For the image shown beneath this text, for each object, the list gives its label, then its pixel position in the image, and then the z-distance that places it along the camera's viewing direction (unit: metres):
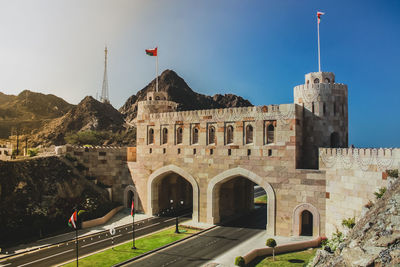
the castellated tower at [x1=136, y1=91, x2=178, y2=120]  37.16
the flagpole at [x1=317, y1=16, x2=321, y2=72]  28.75
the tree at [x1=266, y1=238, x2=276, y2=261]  22.00
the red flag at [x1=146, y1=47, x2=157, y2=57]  39.16
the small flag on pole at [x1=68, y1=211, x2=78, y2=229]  22.05
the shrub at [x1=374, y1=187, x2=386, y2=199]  20.27
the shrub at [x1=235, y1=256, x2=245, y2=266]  20.28
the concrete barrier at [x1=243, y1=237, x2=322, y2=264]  22.27
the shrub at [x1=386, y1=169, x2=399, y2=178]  19.69
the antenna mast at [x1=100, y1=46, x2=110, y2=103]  106.00
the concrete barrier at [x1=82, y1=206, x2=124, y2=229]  31.25
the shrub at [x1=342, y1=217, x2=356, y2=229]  21.97
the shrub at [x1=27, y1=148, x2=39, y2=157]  38.46
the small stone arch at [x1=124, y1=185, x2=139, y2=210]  37.16
